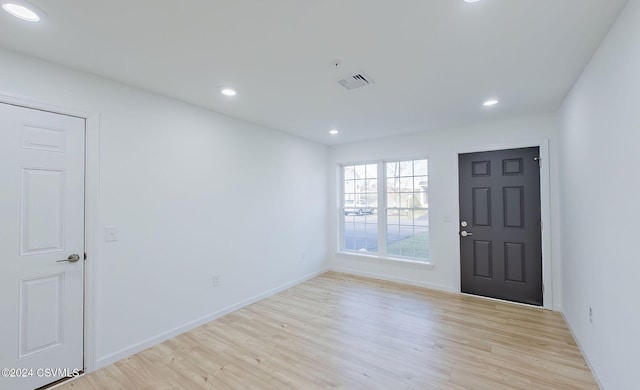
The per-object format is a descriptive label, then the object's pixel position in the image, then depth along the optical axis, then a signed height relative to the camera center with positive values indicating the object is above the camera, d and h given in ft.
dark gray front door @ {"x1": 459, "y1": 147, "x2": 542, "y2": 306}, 11.87 -1.25
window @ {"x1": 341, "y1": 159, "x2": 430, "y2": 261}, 14.94 -0.62
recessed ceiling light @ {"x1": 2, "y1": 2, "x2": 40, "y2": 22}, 5.03 +3.63
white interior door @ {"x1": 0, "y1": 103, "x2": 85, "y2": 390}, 6.42 -1.14
